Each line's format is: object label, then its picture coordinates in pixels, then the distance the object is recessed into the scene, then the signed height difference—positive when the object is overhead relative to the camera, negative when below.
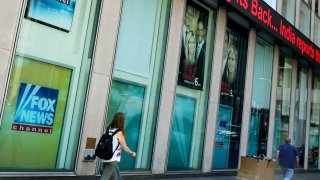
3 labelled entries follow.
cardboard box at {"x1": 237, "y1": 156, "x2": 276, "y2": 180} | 10.32 -0.75
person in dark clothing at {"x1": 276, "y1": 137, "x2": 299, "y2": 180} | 12.10 -0.41
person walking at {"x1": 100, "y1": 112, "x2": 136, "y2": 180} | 7.16 -0.35
